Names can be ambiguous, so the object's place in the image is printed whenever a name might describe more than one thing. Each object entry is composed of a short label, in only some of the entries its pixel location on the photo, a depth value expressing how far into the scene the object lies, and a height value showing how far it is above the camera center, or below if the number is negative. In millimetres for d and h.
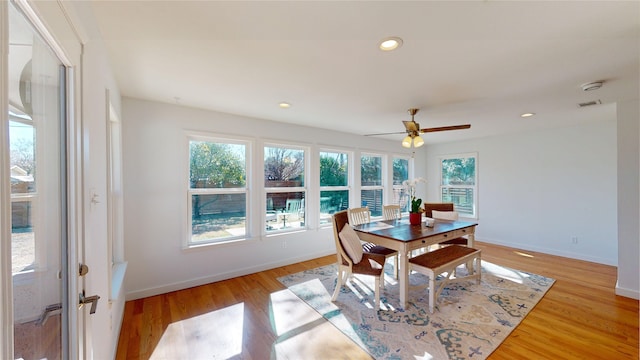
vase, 3592 -554
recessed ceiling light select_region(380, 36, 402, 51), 1742 +966
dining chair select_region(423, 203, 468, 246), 4162 -548
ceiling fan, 3152 +607
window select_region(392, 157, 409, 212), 5995 -56
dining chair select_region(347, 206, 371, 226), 3955 -577
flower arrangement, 3637 -351
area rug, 2172 -1407
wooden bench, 2710 -943
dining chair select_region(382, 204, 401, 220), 4426 -564
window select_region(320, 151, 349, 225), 4805 -59
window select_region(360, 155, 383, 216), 5418 -67
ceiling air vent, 3081 +938
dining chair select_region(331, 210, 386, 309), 2760 -893
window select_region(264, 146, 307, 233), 4117 -122
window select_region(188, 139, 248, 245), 3480 -137
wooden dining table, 2764 -655
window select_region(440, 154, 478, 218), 5867 -67
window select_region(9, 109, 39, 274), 713 -23
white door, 728 -68
